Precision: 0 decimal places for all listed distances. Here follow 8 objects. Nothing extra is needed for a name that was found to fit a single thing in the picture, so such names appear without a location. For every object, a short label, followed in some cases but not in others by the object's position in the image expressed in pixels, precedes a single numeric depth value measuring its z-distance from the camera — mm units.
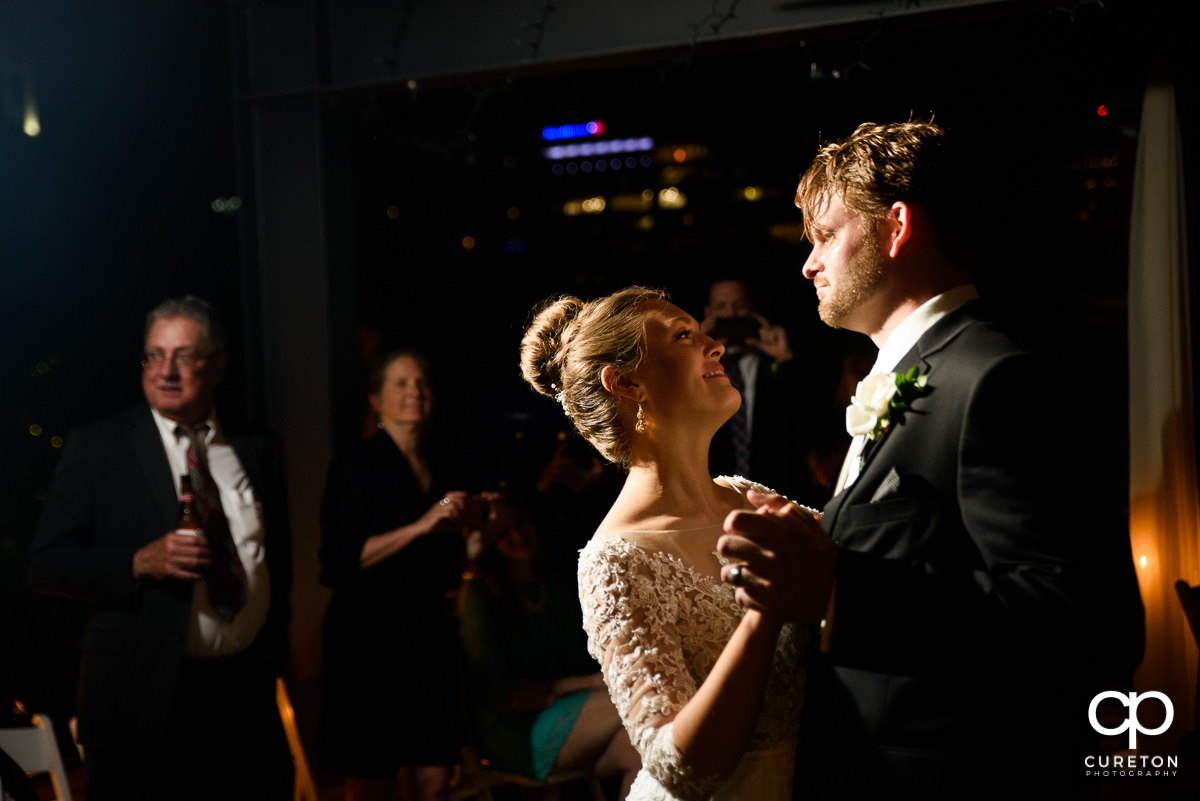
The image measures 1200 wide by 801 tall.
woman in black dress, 3068
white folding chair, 2512
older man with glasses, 2863
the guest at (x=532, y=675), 2875
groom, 1198
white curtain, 3662
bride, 1340
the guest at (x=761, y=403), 3658
